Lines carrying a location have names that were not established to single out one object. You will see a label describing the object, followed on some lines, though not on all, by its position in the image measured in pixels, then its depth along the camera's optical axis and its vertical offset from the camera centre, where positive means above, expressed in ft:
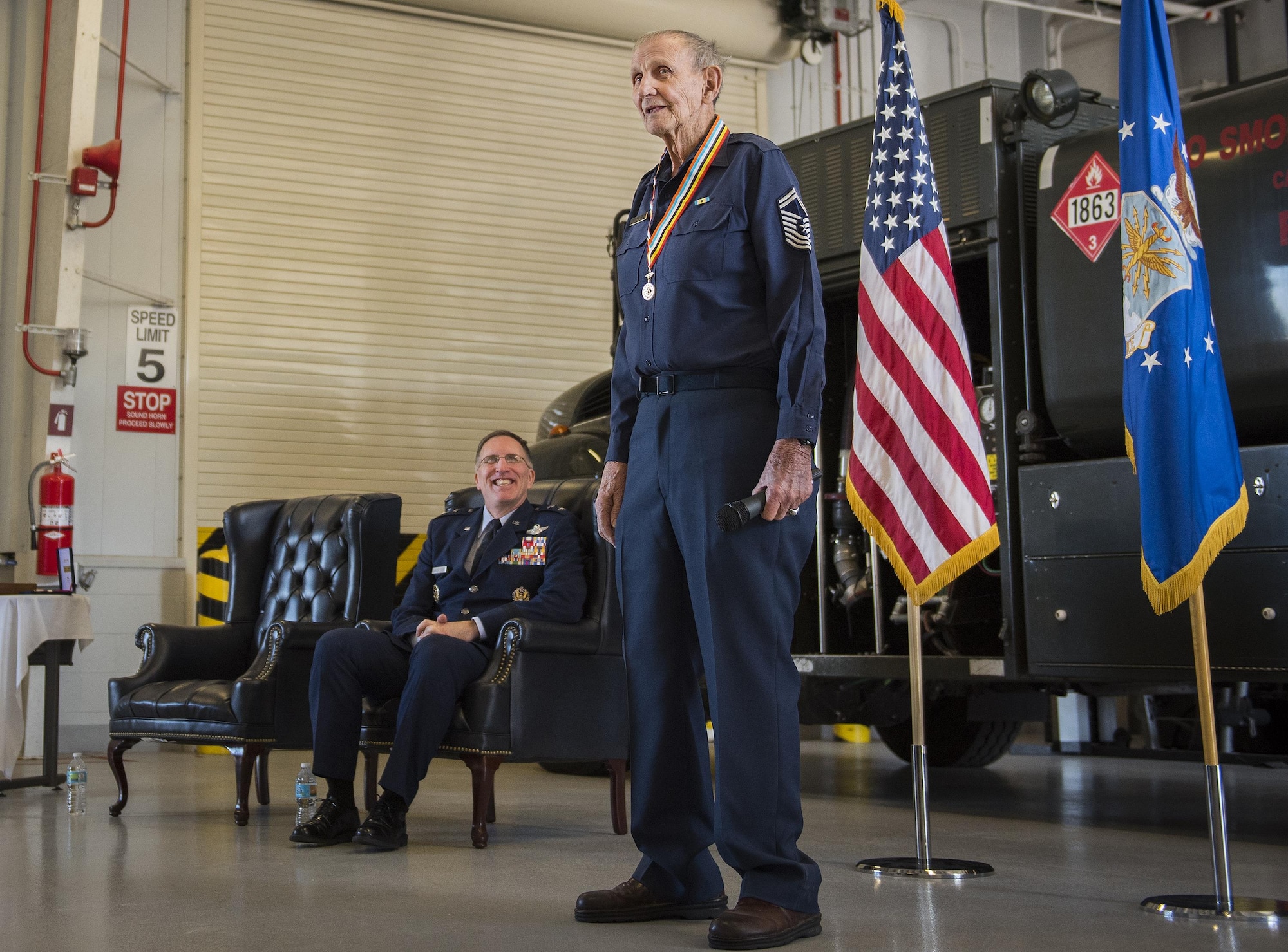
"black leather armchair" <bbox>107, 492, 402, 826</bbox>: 15.58 +0.19
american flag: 12.59 +2.37
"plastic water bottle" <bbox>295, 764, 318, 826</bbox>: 14.57 -1.50
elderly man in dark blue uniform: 9.06 +0.97
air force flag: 10.54 +2.18
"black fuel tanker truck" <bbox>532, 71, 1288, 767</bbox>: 13.28 +2.24
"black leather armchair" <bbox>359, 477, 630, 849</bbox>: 13.92 -0.56
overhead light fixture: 15.53 +6.03
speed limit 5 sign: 27.66 +6.01
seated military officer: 13.60 +0.17
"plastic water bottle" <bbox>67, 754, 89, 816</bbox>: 16.44 -1.55
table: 18.11 +0.06
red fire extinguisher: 24.20 +2.32
